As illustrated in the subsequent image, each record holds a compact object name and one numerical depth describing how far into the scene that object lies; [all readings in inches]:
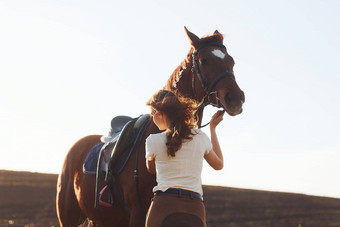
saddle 220.1
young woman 134.6
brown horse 200.8
